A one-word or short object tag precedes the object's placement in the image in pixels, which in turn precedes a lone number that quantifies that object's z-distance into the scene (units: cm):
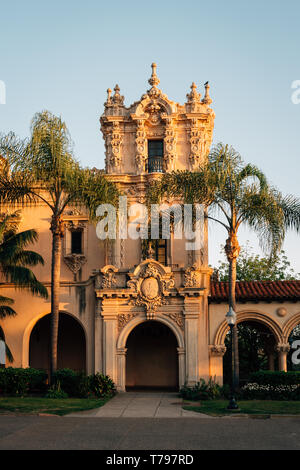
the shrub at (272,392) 2214
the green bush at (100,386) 2270
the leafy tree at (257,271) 4306
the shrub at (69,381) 2259
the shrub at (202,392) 2247
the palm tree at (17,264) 2481
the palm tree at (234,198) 2238
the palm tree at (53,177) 2277
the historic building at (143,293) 2538
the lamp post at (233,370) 1892
